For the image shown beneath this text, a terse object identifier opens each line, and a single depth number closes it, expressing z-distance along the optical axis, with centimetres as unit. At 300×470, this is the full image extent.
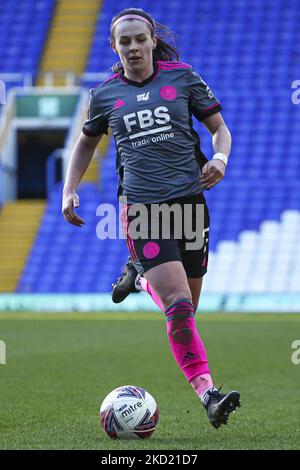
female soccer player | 1012
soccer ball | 993
